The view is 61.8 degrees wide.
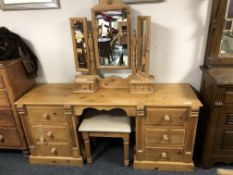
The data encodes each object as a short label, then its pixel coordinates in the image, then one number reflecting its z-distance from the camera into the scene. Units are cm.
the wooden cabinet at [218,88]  146
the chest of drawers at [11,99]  163
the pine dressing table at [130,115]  155
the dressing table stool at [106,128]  163
